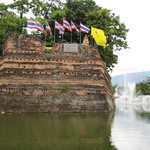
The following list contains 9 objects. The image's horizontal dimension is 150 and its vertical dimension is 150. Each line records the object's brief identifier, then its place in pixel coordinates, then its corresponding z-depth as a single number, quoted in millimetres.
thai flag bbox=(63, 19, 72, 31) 29469
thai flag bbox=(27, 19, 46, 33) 27027
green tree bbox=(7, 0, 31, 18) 37656
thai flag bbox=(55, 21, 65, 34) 29188
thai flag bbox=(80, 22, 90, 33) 30170
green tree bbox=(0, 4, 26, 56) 34866
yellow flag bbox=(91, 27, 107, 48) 30519
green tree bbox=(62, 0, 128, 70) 35250
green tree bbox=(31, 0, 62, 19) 37875
